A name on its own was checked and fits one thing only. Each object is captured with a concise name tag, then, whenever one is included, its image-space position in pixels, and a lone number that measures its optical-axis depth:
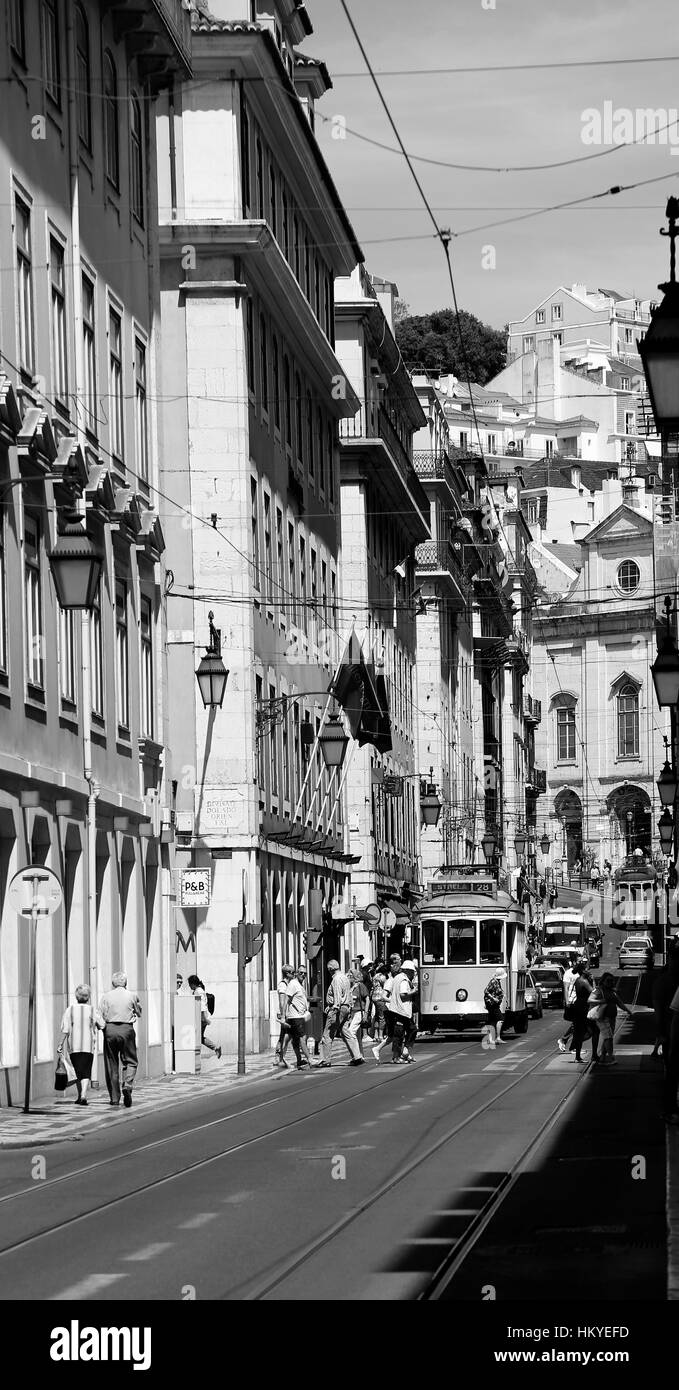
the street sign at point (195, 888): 37.41
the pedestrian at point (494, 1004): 45.50
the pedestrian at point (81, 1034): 29.06
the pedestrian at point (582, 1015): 37.59
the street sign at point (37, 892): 24.66
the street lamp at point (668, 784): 42.56
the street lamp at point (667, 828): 57.16
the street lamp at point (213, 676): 39.12
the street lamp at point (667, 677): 29.17
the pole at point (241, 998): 35.74
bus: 111.36
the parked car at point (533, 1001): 65.56
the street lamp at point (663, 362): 11.65
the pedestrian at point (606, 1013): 35.12
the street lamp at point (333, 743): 49.06
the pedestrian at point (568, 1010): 39.27
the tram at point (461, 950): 51.88
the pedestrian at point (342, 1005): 39.97
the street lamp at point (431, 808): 66.75
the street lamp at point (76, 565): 21.91
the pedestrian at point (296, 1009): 37.59
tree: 156.00
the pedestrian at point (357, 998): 40.69
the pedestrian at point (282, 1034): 38.42
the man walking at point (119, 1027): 27.67
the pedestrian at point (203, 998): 39.33
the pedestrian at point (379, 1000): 49.07
